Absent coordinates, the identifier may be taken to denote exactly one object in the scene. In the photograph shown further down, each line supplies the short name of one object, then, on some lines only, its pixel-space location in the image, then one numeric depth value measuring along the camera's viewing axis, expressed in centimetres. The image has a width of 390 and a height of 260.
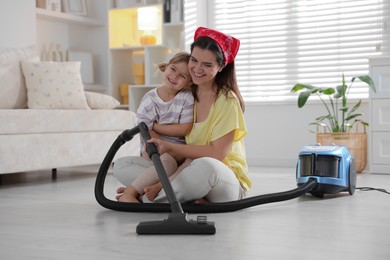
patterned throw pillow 380
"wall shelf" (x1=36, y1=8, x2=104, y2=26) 465
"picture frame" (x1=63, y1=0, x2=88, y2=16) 500
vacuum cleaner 176
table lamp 494
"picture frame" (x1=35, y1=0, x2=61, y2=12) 471
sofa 325
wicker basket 407
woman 217
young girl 225
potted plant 407
